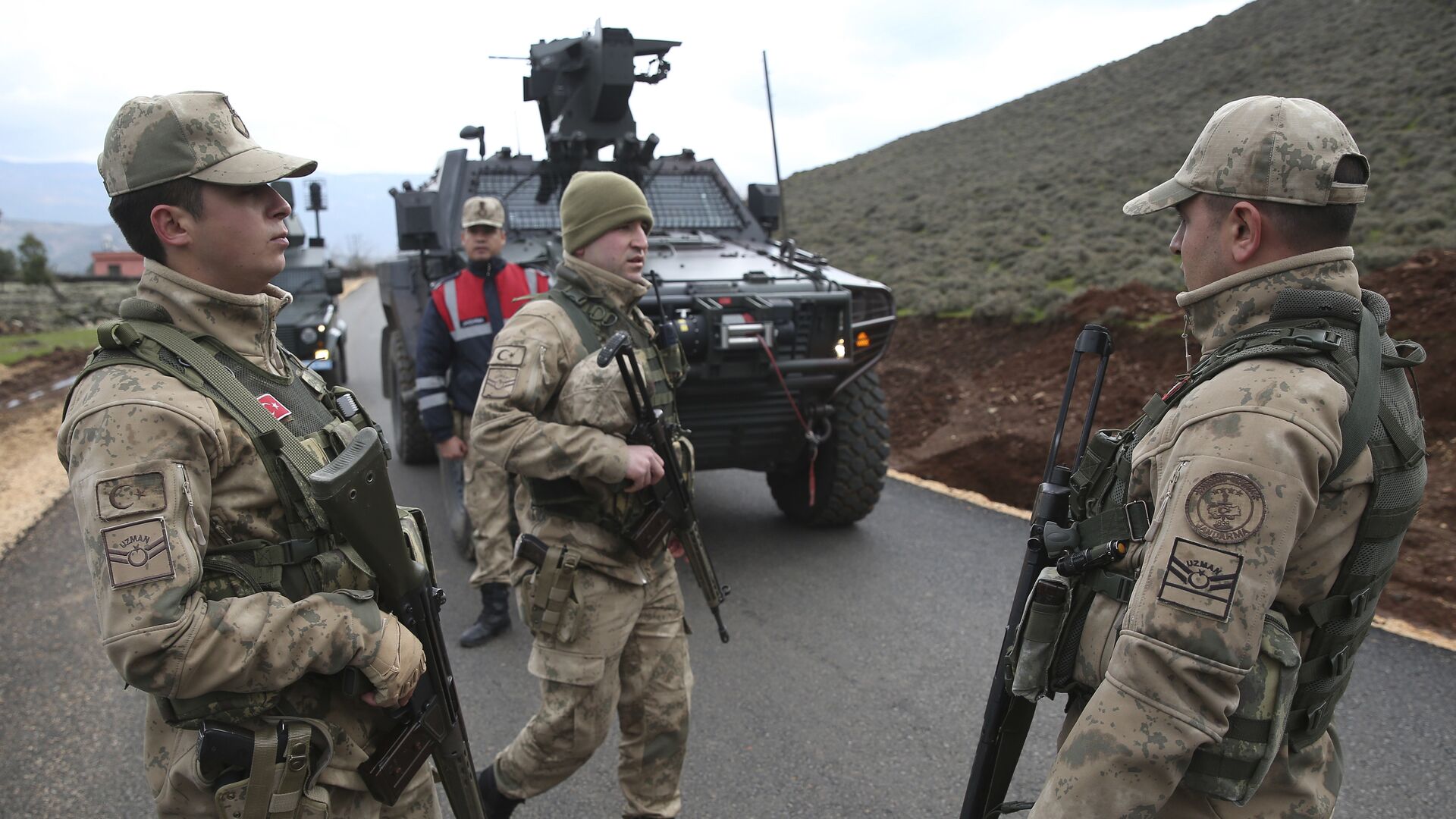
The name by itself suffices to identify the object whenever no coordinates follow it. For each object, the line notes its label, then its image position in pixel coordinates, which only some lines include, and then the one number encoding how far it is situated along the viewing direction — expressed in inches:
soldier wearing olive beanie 100.3
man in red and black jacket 181.0
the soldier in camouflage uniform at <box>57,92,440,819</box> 56.8
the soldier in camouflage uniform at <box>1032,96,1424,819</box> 51.9
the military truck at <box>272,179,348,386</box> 341.4
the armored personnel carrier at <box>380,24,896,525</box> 183.9
